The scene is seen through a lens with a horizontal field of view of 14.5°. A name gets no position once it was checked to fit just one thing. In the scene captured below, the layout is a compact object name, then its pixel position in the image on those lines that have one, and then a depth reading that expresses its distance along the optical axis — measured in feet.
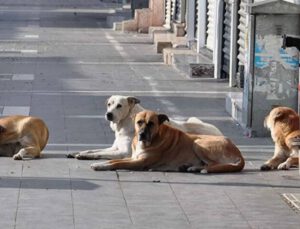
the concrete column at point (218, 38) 76.95
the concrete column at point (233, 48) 72.23
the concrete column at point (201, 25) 87.56
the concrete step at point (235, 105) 56.90
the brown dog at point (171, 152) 42.32
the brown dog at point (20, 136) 45.34
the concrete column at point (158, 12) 117.29
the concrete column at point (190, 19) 94.32
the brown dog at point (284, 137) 43.21
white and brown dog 44.93
